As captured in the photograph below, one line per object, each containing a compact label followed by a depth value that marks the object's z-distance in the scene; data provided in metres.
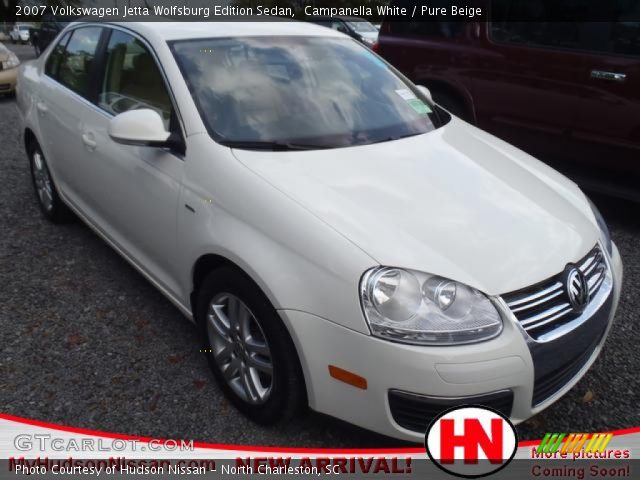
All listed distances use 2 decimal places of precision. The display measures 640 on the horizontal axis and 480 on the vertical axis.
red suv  4.44
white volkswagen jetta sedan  1.94
